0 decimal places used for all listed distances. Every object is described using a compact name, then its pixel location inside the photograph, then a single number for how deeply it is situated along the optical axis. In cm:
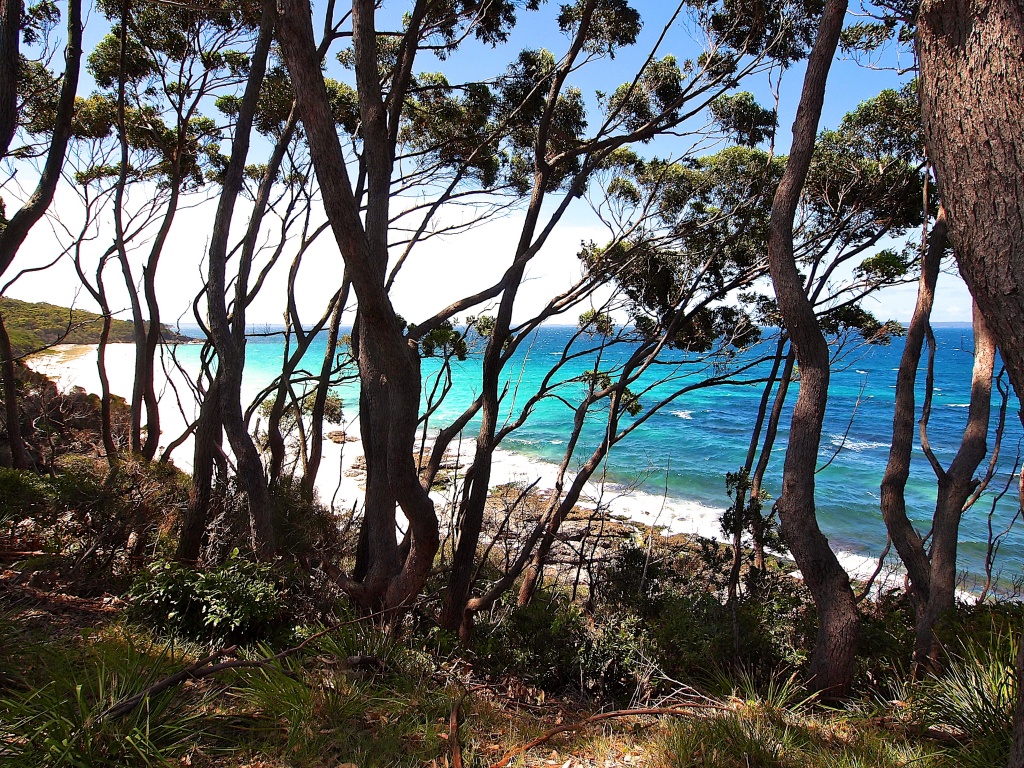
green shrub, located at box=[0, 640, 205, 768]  197
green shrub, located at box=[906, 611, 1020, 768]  261
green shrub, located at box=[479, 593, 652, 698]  504
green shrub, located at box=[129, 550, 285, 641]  405
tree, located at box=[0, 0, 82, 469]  397
